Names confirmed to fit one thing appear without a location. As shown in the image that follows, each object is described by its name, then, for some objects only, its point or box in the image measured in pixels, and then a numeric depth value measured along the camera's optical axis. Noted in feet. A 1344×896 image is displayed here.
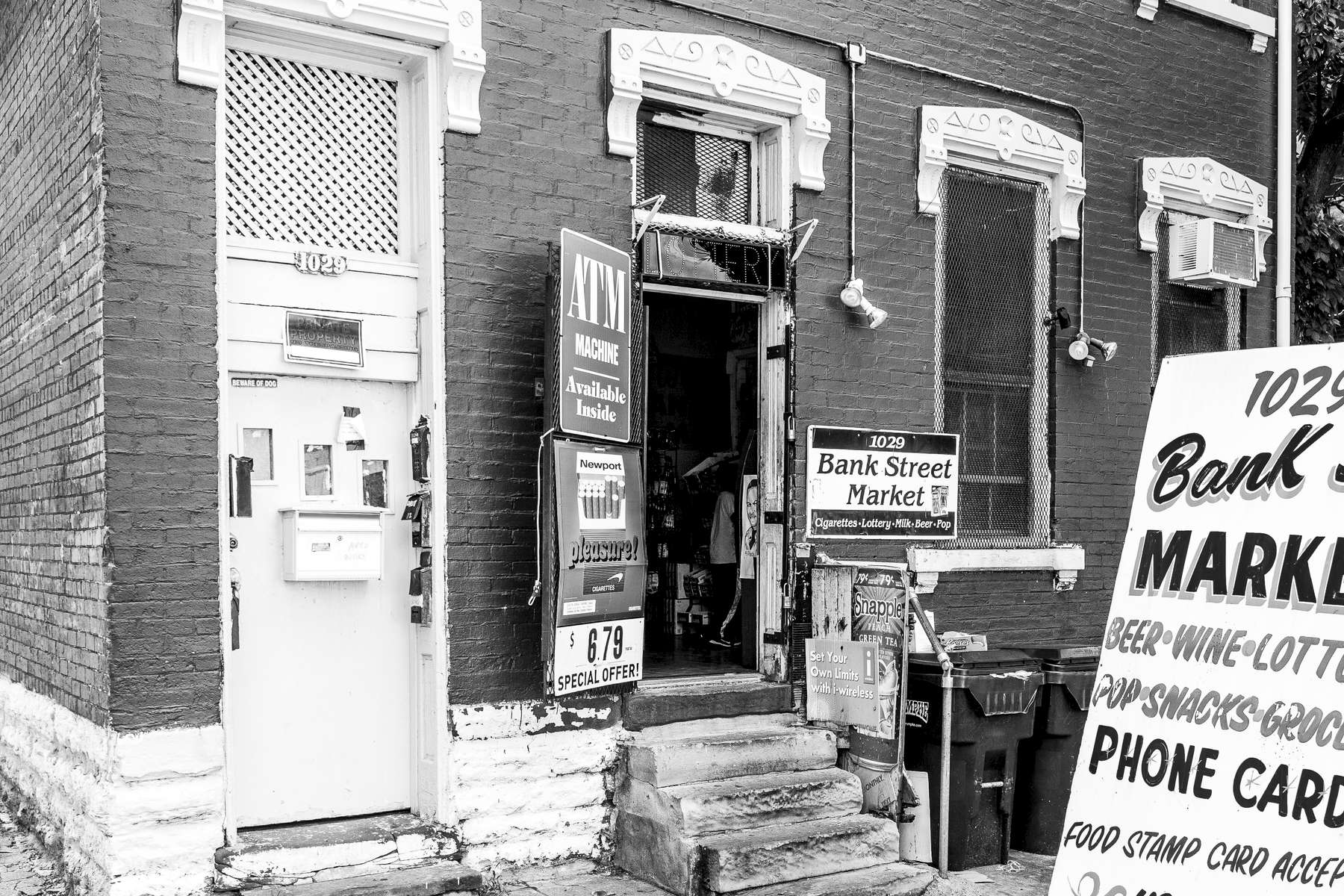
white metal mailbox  20.39
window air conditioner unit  32.19
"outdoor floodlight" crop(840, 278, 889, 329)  26.13
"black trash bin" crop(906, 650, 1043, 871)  23.81
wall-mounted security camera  30.09
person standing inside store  32.50
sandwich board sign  11.54
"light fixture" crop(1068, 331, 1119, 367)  30.25
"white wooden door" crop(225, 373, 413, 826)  20.24
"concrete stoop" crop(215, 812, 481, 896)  19.13
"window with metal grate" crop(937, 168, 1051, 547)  29.04
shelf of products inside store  33.81
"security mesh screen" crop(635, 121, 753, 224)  25.08
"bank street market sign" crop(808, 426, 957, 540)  26.22
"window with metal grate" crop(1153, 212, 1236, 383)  32.71
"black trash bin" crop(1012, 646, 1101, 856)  25.12
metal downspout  34.91
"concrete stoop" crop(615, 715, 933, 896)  21.04
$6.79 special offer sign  21.39
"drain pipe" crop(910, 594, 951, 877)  23.47
